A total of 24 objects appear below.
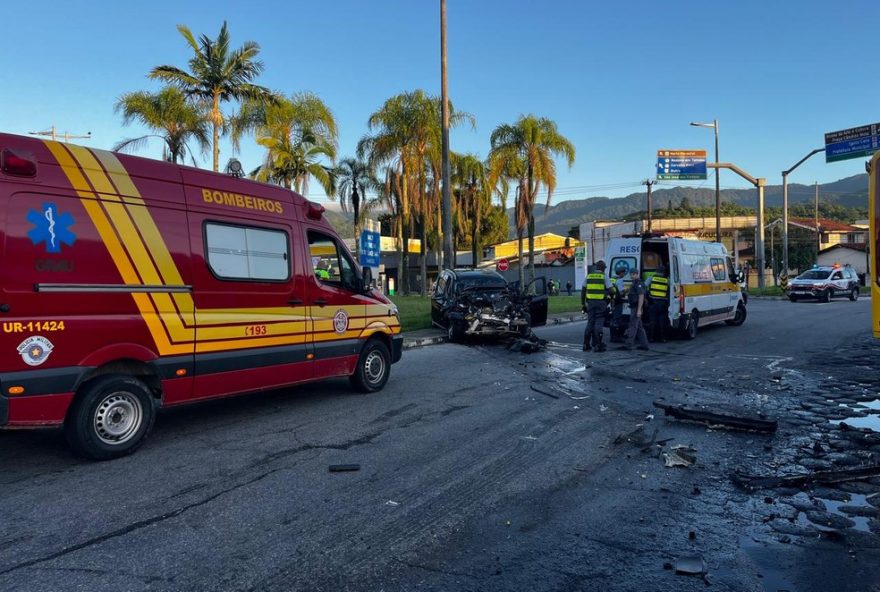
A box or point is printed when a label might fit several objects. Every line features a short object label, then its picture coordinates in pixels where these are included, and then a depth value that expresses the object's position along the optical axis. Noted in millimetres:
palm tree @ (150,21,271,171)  18719
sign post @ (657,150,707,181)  29969
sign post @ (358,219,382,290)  16078
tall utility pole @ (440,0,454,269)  17453
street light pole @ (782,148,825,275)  30453
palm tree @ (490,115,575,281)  31234
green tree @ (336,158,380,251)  34812
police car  27609
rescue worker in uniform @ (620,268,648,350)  12562
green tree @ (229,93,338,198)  23475
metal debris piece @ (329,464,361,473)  4980
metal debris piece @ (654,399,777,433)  6039
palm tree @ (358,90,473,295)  30484
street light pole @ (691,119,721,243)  34156
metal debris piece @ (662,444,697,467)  5145
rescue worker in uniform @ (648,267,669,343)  13211
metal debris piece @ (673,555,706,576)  3291
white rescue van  13344
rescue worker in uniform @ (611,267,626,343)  13164
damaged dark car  13492
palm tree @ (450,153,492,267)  41969
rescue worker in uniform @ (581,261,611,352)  12289
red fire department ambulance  4801
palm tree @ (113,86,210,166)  20047
